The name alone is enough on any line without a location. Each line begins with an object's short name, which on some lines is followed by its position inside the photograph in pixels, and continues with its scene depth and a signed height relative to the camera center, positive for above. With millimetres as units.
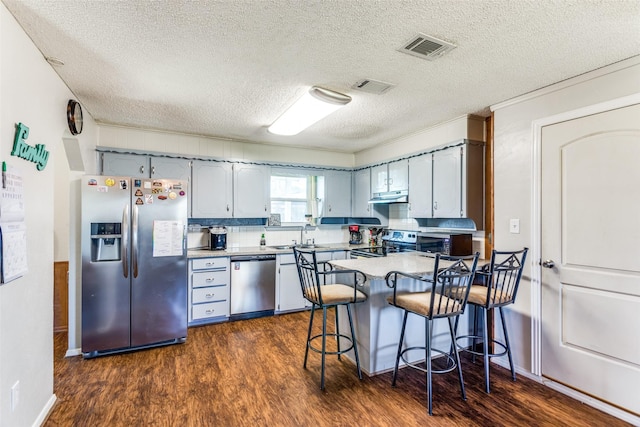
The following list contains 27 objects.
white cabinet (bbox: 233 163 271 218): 4375 +312
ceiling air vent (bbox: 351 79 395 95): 2543 +1028
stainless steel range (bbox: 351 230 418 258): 4137 -427
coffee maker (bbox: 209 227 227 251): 4230 -328
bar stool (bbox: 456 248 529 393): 2426 -637
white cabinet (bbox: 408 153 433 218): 3684 +318
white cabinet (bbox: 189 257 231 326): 3789 -906
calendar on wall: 1576 -76
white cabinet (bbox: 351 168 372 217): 4836 +311
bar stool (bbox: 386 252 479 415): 2154 -636
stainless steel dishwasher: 4016 -909
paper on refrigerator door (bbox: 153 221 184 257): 3232 -250
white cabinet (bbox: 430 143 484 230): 3242 +317
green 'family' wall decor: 1721 +364
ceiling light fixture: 2699 +955
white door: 2137 -293
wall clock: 2605 +804
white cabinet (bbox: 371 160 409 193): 4074 +489
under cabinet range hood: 4031 +218
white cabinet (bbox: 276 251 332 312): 4262 -956
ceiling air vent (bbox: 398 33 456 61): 1932 +1037
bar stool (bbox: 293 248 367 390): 2486 -648
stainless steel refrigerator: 3021 -485
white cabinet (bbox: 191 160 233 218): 4133 +307
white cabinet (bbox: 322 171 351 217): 5012 +315
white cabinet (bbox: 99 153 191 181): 3719 +565
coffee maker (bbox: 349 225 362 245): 5199 -352
